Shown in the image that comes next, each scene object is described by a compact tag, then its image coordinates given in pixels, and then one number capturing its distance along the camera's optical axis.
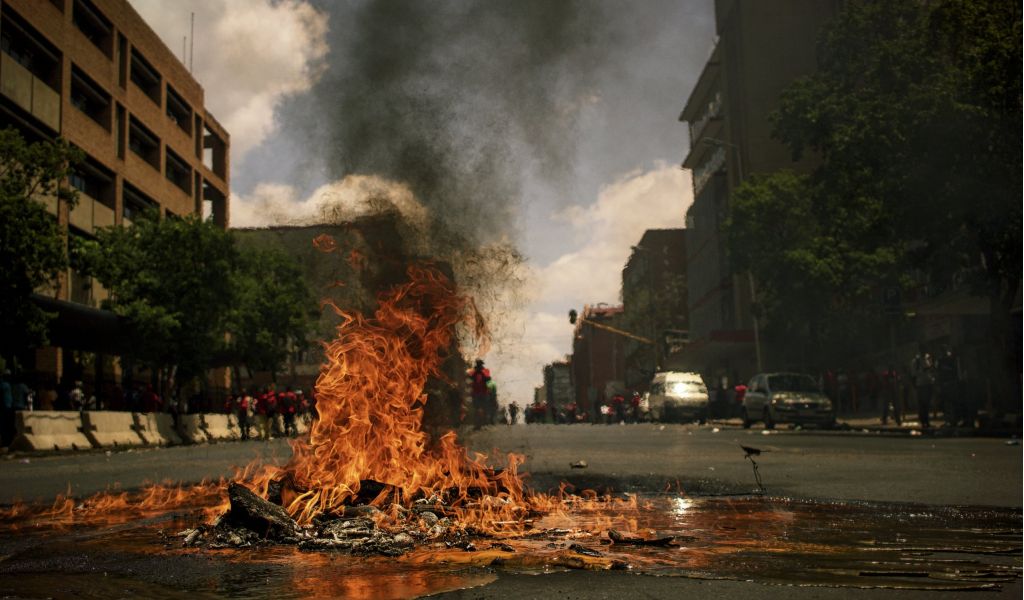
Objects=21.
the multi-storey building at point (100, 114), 34.97
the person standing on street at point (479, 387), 21.20
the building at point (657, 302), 86.38
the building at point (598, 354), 148.25
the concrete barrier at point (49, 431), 22.59
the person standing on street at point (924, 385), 26.89
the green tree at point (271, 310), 44.97
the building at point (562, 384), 171.00
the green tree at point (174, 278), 35.53
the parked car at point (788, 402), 31.98
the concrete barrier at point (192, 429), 31.92
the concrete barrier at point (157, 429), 28.73
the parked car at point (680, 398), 45.12
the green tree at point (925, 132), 22.00
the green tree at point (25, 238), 22.81
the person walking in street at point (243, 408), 34.44
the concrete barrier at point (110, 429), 25.56
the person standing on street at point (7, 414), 21.92
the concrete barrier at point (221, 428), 34.78
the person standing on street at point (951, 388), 26.70
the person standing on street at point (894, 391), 32.19
